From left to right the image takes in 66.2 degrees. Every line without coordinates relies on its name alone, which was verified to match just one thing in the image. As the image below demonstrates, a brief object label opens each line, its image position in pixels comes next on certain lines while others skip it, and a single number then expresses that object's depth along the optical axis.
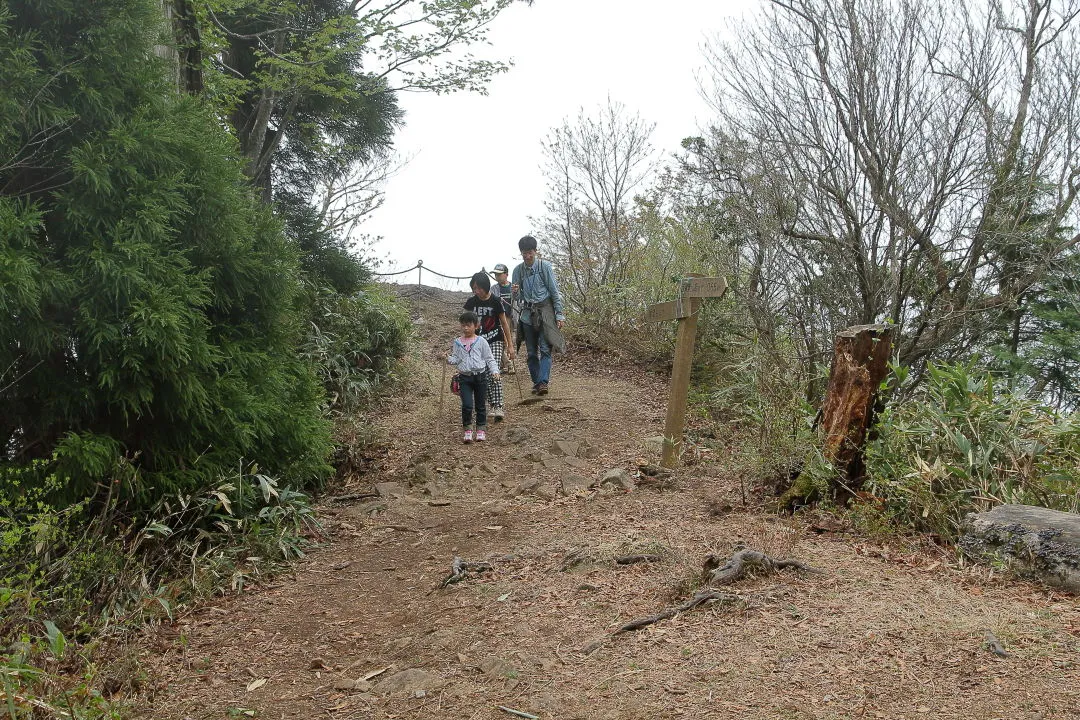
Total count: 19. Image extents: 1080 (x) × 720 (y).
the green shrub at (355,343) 9.87
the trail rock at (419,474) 7.64
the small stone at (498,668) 3.61
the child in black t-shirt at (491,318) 9.47
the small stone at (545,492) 6.93
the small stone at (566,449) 8.18
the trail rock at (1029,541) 3.85
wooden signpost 7.11
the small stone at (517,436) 8.73
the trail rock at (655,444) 8.04
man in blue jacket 9.97
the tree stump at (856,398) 5.40
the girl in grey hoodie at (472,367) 8.54
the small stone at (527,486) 7.16
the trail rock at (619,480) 6.84
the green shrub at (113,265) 5.09
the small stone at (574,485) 6.93
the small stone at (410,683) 3.64
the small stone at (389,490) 7.39
